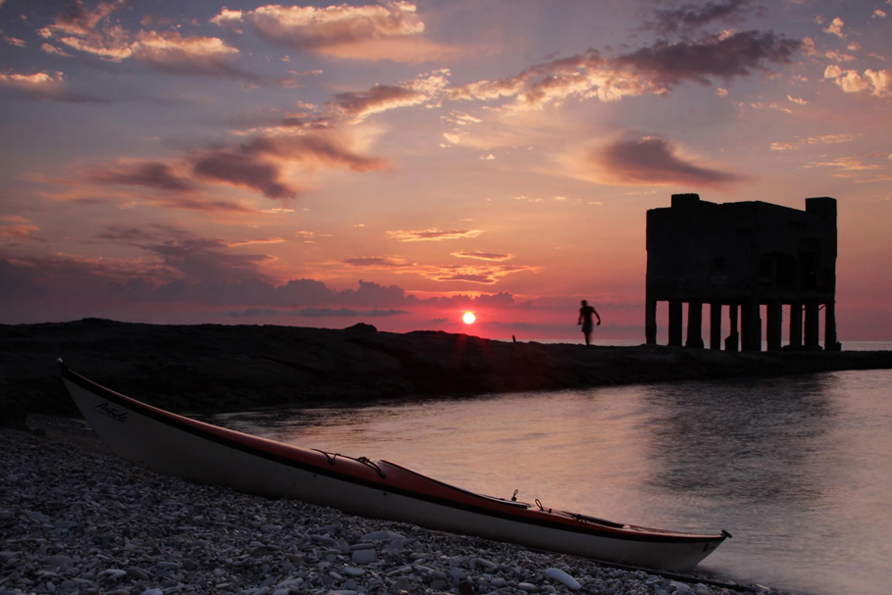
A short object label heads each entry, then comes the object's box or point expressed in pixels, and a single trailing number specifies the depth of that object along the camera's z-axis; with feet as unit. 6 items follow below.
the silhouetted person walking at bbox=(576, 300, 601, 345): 96.94
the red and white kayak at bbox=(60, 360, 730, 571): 21.07
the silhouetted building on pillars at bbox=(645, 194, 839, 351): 112.88
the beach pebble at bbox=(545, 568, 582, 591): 15.71
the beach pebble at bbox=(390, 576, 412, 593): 14.26
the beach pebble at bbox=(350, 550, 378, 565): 16.04
